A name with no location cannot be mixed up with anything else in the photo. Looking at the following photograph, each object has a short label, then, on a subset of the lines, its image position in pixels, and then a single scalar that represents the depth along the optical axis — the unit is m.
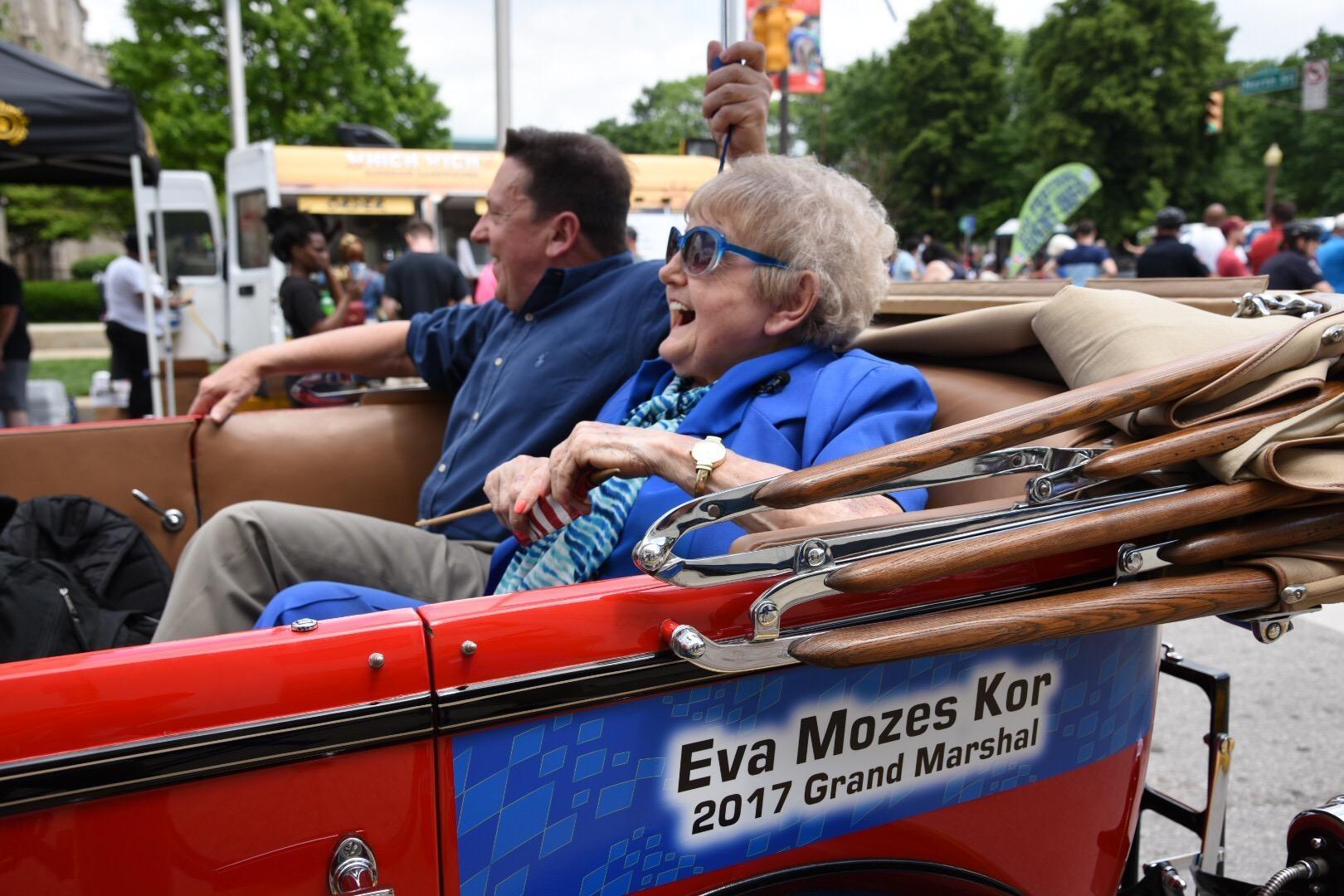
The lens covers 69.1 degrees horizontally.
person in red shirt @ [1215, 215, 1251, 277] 9.38
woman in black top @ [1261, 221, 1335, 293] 7.00
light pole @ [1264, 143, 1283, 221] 28.28
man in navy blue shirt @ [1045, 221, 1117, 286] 9.85
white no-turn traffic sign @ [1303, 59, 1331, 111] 25.27
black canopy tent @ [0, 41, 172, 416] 5.36
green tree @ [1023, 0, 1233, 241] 36.22
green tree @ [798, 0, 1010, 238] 42.19
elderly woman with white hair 1.50
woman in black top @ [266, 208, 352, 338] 6.26
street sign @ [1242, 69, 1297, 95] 23.08
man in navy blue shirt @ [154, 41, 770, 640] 2.11
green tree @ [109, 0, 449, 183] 18.48
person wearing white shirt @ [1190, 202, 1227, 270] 10.47
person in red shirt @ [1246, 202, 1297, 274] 8.61
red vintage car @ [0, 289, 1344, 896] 1.00
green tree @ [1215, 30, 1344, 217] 37.75
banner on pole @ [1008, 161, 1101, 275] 9.54
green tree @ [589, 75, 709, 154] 51.16
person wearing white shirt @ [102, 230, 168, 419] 8.12
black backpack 1.78
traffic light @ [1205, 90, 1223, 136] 21.92
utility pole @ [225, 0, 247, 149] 13.13
